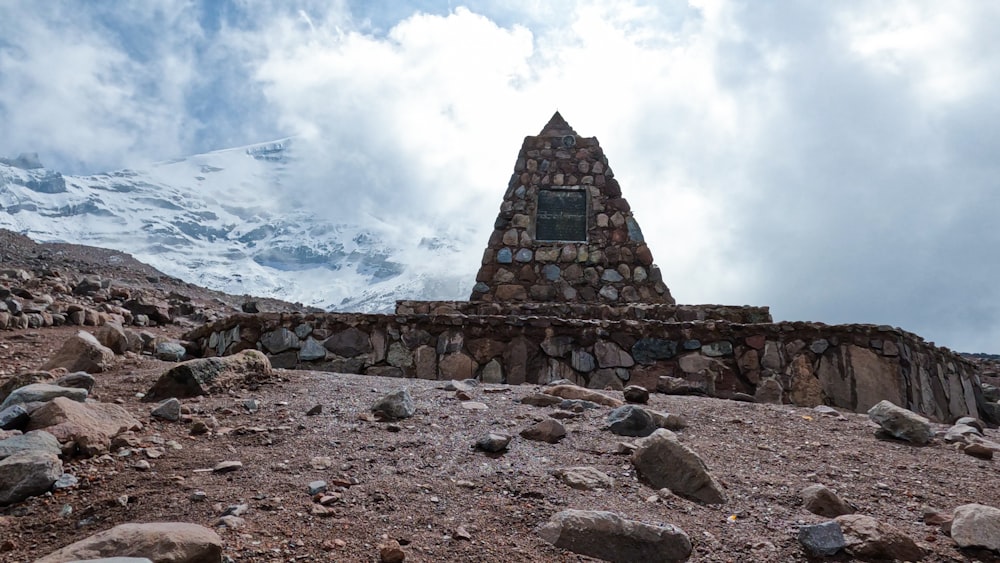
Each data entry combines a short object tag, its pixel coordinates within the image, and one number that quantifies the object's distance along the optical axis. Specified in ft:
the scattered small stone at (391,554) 6.72
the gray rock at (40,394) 10.87
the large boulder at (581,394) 13.57
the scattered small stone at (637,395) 14.20
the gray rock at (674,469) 8.85
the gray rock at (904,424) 12.54
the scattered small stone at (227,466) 8.77
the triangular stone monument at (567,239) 35.60
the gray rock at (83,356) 15.51
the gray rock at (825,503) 8.52
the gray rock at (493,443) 9.94
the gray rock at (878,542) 7.46
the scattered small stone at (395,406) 11.68
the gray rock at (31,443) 8.42
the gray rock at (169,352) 19.95
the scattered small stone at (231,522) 7.08
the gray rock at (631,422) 11.31
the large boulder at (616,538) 7.23
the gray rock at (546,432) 10.68
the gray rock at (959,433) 13.08
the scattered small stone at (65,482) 8.14
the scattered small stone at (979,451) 12.02
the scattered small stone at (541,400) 13.24
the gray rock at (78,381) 12.85
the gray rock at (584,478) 8.86
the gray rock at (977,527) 7.87
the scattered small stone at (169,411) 10.96
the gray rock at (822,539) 7.48
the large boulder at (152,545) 6.01
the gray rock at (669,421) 12.12
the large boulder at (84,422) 9.15
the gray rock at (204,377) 12.59
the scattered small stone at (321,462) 9.03
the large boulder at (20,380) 12.63
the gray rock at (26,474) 7.81
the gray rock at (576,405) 12.80
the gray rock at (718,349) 19.93
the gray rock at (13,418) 9.64
